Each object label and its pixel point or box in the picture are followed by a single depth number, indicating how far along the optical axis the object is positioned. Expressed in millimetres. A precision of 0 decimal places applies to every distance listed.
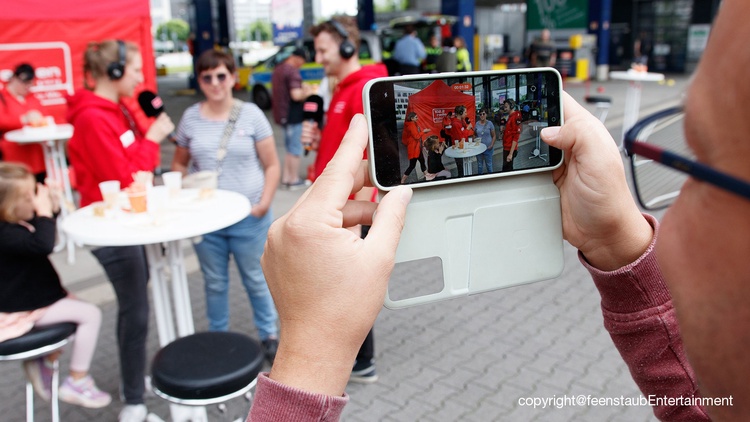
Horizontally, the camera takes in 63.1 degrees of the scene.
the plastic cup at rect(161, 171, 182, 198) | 3336
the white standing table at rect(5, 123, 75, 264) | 5590
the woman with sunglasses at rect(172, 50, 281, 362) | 3703
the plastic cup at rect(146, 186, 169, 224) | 3012
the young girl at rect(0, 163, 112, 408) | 2900
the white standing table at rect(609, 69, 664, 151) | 9625
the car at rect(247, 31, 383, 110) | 15180
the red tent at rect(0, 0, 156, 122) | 6371
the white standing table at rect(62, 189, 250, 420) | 2719
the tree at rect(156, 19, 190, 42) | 66338
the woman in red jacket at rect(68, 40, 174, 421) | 3186
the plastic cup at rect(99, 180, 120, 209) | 3039
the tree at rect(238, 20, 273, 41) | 63969
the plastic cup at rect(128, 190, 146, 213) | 3049
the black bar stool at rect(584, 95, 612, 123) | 9197
